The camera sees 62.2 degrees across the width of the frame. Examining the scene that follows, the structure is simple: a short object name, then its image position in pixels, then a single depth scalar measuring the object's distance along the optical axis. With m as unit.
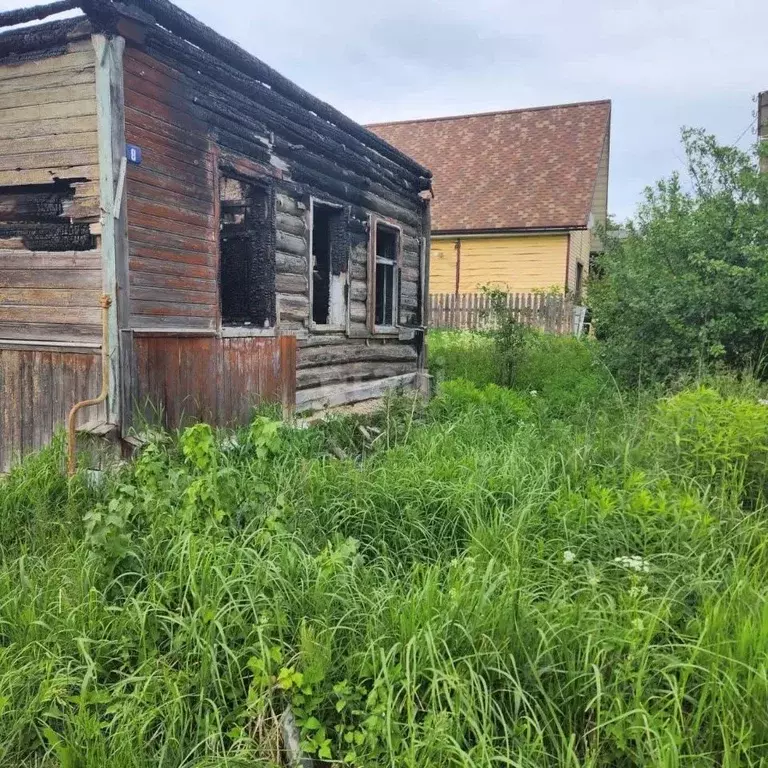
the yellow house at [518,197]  18.59
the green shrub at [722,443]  4.27
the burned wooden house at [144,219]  4.44
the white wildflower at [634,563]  3.00
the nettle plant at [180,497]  3.13
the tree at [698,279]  7.86
